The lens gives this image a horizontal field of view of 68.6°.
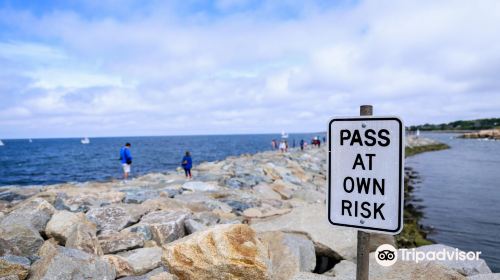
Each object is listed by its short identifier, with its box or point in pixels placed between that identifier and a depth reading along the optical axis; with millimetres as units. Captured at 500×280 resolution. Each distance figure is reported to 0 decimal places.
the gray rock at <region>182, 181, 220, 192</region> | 11438
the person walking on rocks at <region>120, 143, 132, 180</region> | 16592
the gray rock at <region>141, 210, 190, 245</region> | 5938
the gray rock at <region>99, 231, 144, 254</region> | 5508
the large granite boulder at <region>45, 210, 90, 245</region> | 5570
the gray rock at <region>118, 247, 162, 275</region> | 4836
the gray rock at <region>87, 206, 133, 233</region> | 6363
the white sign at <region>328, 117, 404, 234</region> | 2053
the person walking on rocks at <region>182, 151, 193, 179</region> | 16797
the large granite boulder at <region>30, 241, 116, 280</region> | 4094
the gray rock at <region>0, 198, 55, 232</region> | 5450
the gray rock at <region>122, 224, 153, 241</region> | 6027
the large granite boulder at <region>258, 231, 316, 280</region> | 4617
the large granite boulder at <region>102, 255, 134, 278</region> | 4668
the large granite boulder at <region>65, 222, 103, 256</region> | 5039
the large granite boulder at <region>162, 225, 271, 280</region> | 3887
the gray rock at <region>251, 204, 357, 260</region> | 5688
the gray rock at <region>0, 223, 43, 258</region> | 4984
